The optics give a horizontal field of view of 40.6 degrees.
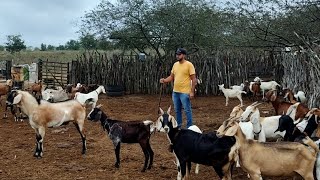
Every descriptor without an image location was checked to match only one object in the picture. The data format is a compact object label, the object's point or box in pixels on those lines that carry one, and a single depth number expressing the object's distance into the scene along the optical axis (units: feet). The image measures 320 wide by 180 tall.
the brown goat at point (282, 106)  27.22
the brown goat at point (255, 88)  55.16
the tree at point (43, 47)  208.19
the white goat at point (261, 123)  23.44
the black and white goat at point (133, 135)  24.85
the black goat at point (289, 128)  22.26
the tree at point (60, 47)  204.41
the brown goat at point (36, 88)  56.65
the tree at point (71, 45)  180.96
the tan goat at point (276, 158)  18.30
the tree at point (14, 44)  147.65
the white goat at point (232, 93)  51.16
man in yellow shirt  29.84
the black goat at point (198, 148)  19.51
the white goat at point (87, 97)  44.97
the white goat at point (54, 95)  47.20
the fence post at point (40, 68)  70.53
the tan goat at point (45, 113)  28.32
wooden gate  68.88
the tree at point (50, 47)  222.28
